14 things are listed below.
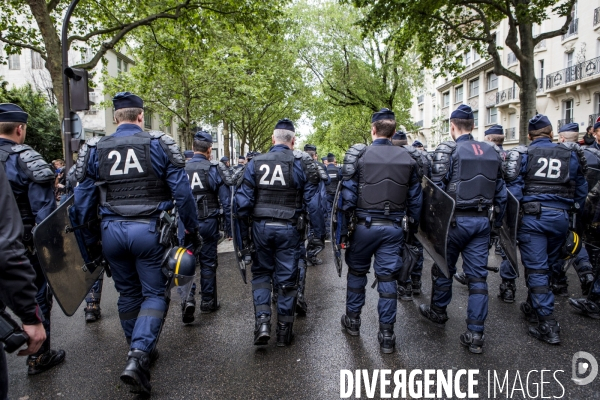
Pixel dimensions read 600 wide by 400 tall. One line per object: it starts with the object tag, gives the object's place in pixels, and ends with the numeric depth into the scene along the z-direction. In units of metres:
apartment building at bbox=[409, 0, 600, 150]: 22.08
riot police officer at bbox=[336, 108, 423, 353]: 3.91
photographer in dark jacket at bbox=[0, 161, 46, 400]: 1.66
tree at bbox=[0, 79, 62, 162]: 21.17
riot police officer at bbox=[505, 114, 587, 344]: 4.11
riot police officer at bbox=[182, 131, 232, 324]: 5.01
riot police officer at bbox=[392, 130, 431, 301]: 5.41
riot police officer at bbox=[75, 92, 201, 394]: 3.23
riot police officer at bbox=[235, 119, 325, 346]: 3.94
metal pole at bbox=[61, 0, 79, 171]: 7.66
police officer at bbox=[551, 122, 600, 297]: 5.25
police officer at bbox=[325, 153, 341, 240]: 10.24
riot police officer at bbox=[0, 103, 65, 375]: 3.39
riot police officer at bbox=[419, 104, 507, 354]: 3.88
